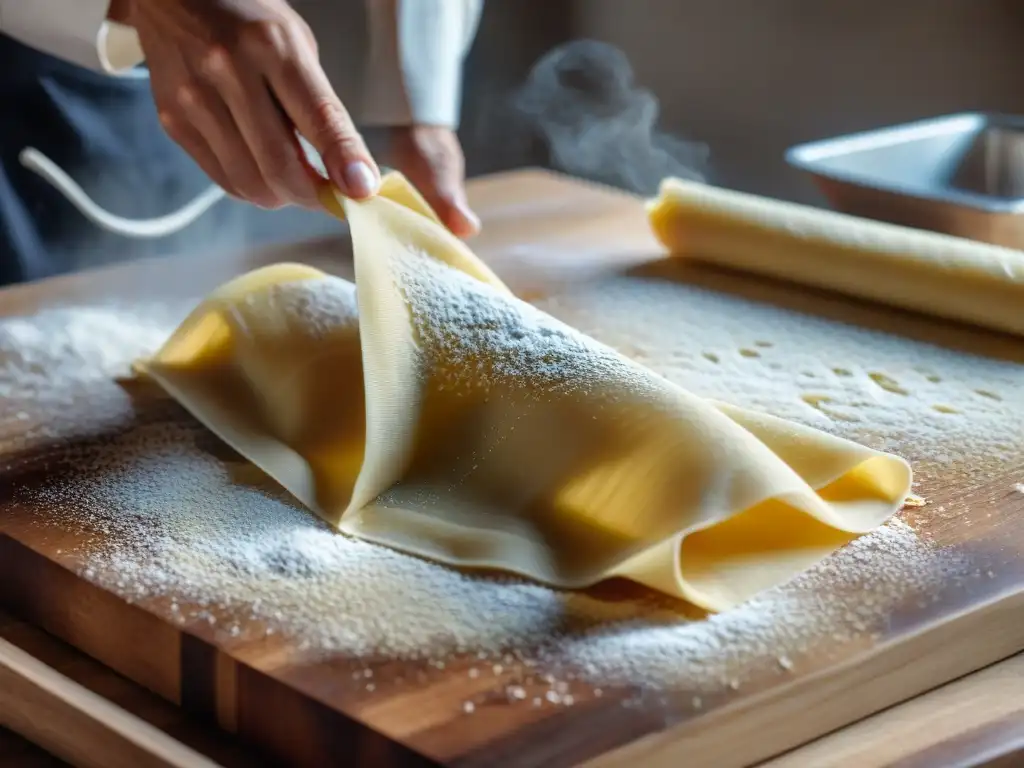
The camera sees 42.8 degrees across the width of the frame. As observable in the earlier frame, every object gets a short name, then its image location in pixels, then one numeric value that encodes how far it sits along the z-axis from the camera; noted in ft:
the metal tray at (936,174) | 4.85
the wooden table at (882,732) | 2.35
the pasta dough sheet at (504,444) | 2.75
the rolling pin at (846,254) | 4.23
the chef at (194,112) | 3.83
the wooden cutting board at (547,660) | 2.24
